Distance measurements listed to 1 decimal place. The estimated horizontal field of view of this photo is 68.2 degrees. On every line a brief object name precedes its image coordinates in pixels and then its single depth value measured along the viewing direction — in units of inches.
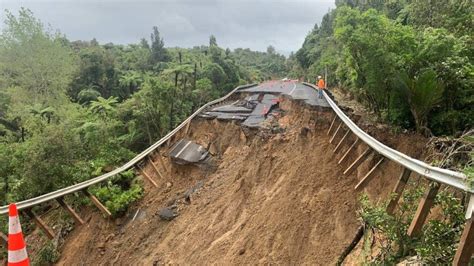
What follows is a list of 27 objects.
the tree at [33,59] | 1067.9
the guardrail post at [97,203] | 493.0
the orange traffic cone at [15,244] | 161.2
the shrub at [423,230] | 157.6
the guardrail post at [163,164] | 586.7
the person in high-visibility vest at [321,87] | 613.9
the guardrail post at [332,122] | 432.5
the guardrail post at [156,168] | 575.2
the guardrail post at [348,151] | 354.3
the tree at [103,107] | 839.0
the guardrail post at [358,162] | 317.7
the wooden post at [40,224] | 450.6
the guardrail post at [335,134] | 407.8
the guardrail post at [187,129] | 654.8
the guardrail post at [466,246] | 139.6
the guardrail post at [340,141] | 376.2
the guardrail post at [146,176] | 561.6
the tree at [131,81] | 1171.9
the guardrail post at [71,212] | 470.7
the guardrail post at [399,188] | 226.1
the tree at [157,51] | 1990.7
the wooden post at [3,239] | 425.0
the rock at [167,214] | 492.4
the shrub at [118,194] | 518.3
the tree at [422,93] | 312.8
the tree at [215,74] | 1408.3
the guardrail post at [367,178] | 287.9
